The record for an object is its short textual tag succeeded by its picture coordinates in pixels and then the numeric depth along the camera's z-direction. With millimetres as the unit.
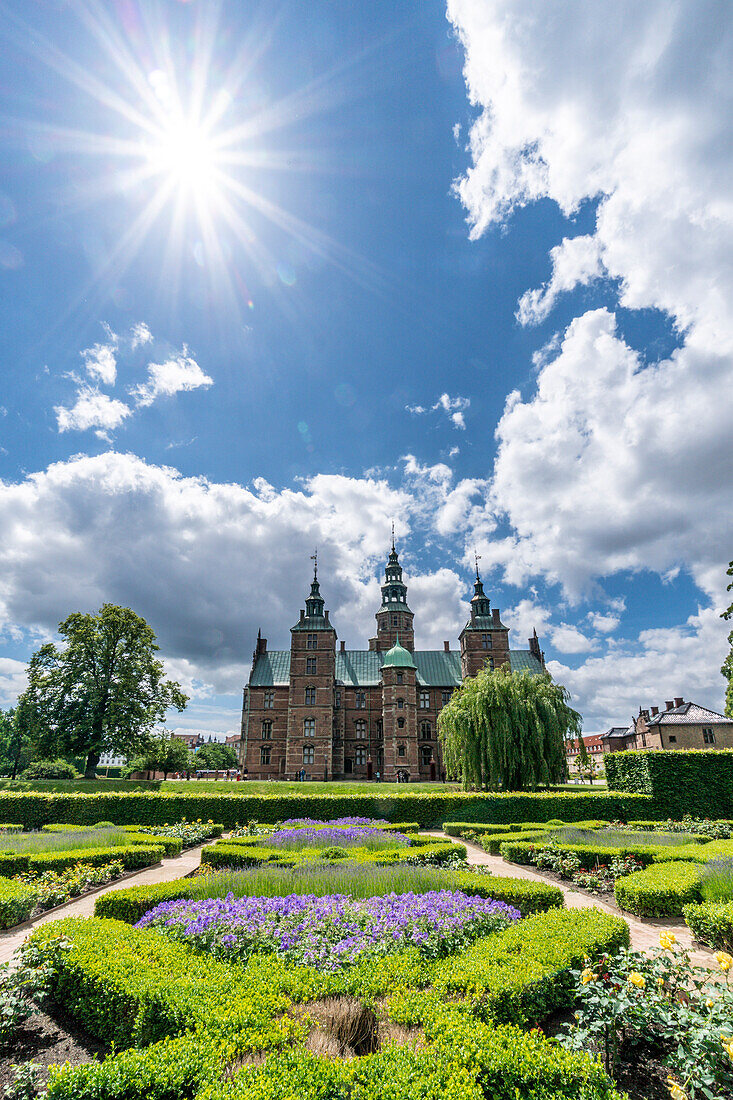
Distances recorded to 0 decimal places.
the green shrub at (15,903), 7949
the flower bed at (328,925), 5824
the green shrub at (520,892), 7523
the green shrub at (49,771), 33188
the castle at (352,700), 42969
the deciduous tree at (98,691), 32688
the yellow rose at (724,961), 3836
